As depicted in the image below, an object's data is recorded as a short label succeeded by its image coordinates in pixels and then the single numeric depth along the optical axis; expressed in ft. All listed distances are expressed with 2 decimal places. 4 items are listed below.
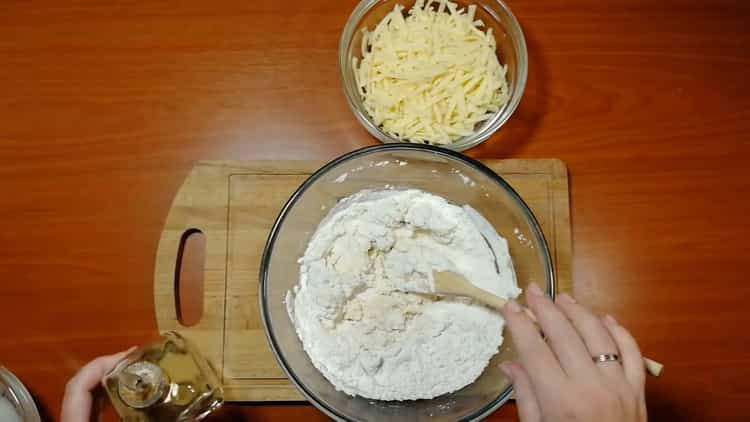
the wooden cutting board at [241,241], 3.80
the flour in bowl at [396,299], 3.63
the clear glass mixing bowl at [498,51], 3.93
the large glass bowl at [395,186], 3.51
